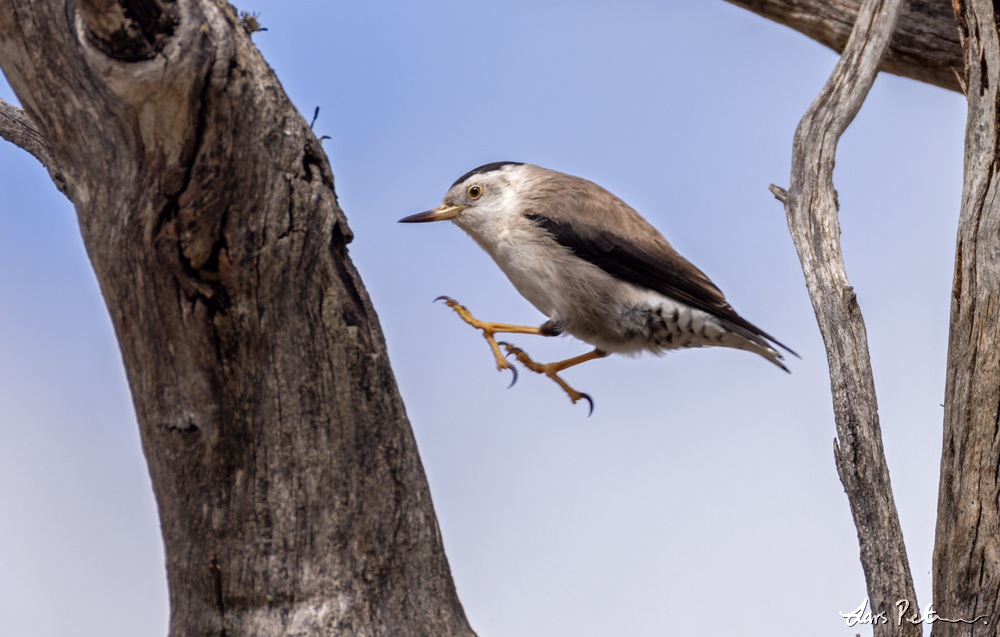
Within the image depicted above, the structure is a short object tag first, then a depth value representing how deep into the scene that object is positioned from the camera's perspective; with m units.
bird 6.61
